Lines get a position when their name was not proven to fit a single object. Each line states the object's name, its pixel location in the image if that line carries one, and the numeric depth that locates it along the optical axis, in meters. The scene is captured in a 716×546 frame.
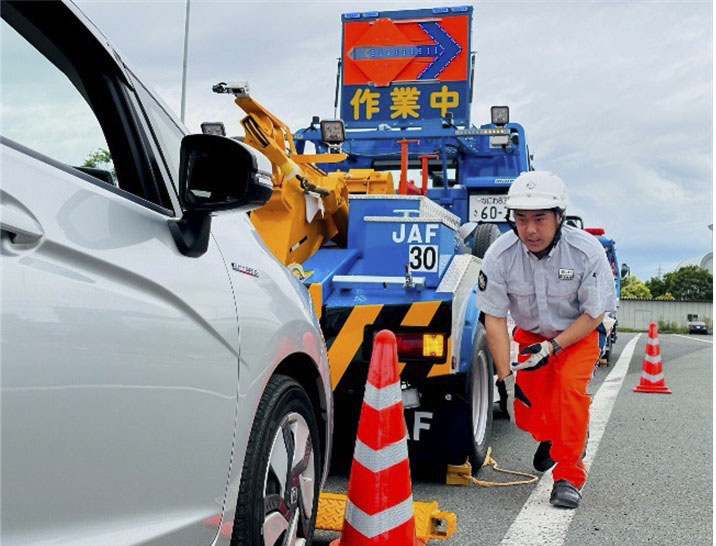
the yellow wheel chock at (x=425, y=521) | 3.59
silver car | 1.59
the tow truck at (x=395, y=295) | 4.75
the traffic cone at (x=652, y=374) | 10.25
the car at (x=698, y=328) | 55.11
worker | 4.69
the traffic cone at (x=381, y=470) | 3.21
